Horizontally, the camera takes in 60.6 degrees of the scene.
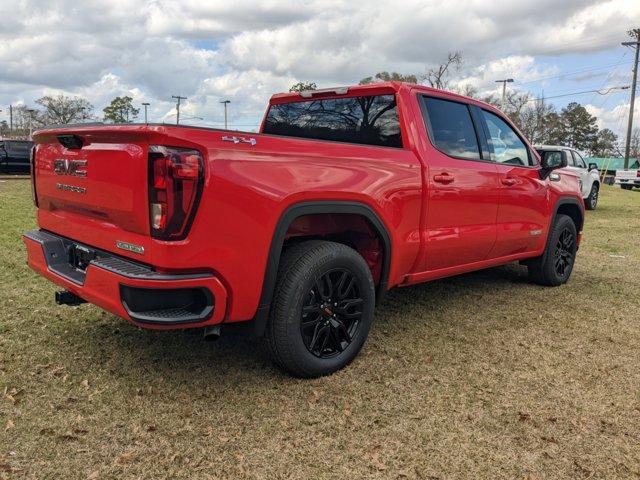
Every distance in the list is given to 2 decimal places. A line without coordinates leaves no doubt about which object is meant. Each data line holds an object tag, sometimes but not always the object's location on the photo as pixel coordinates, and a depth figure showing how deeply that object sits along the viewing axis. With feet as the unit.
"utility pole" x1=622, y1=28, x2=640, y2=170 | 134.21
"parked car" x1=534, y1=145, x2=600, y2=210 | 48.96
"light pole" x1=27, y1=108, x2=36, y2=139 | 263.08
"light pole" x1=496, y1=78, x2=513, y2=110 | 170.50
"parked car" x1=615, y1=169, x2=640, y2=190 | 90.84
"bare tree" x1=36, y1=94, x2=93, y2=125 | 229.74
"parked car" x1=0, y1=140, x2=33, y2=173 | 65.80
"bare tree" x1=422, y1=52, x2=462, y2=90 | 167.32
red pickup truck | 8.62
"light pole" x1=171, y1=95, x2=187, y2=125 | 247.54
